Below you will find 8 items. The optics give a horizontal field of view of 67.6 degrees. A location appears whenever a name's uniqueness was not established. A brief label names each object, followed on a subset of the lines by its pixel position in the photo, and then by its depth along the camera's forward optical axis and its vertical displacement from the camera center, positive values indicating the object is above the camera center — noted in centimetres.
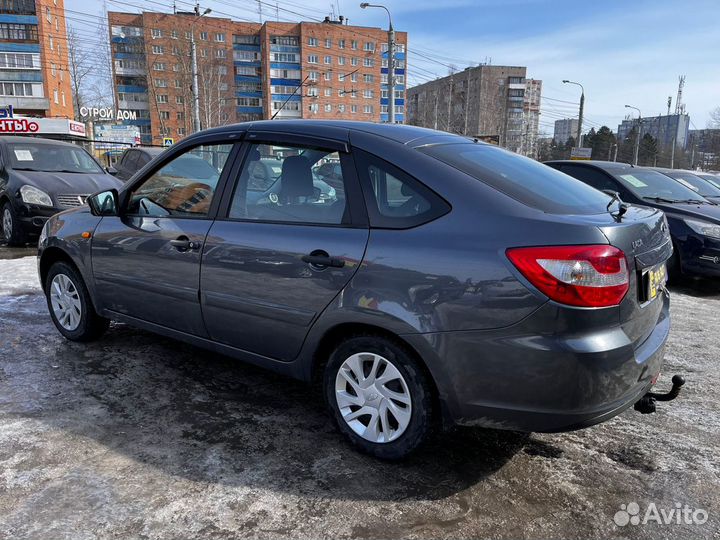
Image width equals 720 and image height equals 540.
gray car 221 -56
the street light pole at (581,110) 3616 +333
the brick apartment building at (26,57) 5772 +1044
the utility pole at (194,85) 2170 +282
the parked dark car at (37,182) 834 -43
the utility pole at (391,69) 1992 +338
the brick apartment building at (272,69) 7475 +1295
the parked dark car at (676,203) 669 -56
